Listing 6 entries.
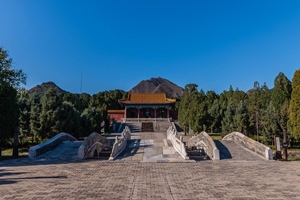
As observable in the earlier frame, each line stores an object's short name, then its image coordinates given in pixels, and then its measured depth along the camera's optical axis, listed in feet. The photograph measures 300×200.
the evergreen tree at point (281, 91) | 62.68
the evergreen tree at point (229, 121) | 63.98
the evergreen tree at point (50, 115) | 46.33
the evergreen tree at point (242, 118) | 59.23
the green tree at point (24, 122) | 47.24
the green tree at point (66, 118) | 47.50
